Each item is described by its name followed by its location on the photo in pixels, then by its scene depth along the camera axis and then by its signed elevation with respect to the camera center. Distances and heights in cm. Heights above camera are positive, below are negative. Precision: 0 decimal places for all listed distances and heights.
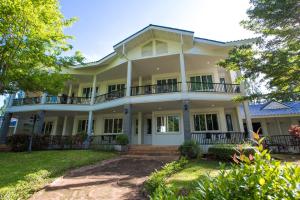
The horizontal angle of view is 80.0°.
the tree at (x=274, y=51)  970 +518
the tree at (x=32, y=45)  946 +558
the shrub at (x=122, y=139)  1396 +4
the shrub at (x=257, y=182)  195 -51
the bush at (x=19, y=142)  1572 -11
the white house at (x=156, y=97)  1503 +394
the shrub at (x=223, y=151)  966 -69
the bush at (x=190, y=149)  1192 -62
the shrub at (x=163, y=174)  567 -131
